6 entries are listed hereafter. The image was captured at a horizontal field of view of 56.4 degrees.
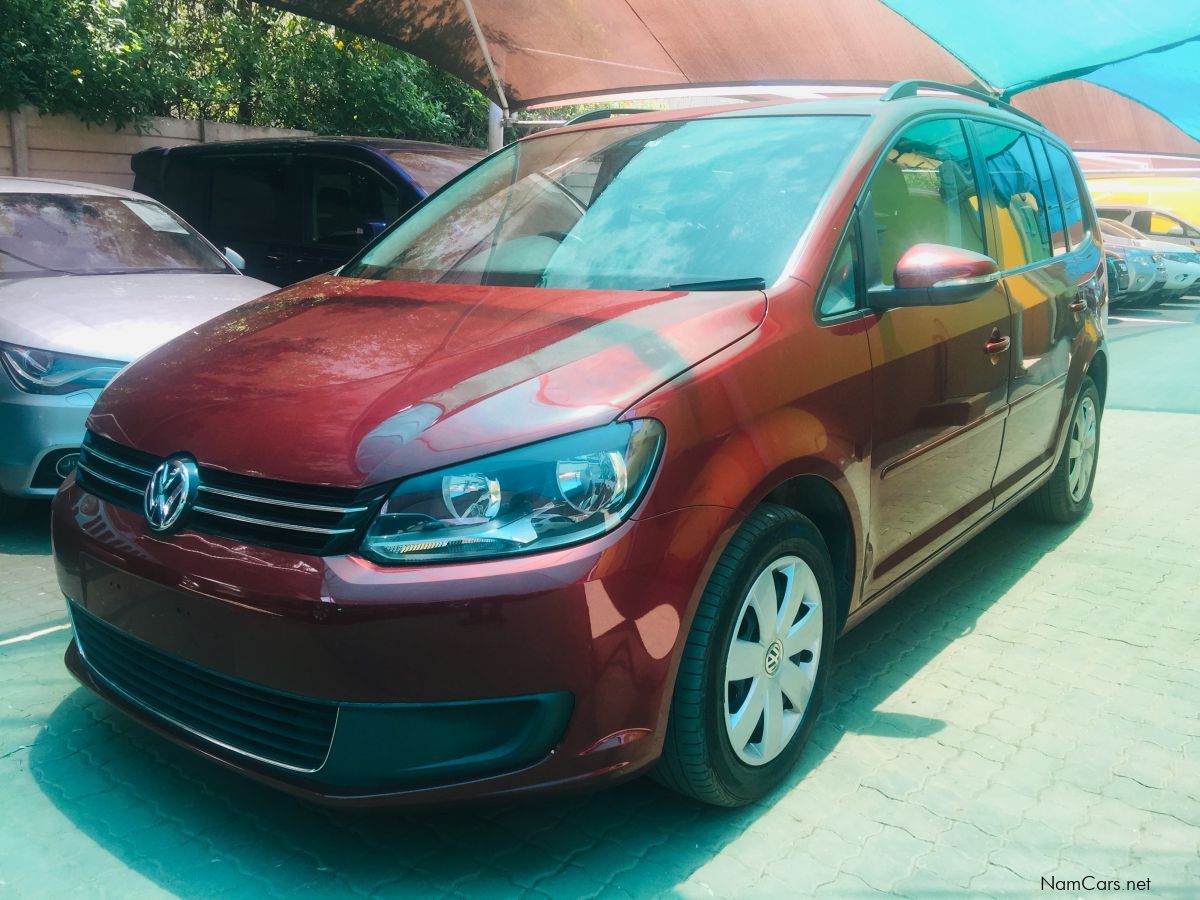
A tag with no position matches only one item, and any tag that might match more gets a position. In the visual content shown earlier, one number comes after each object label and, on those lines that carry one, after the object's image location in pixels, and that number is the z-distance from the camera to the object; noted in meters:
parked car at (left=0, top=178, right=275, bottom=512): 4.41
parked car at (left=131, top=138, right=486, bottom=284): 7.56
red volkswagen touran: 2.22
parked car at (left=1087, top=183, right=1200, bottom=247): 20.66
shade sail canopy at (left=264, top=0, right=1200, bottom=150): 7.56
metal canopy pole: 8.65
